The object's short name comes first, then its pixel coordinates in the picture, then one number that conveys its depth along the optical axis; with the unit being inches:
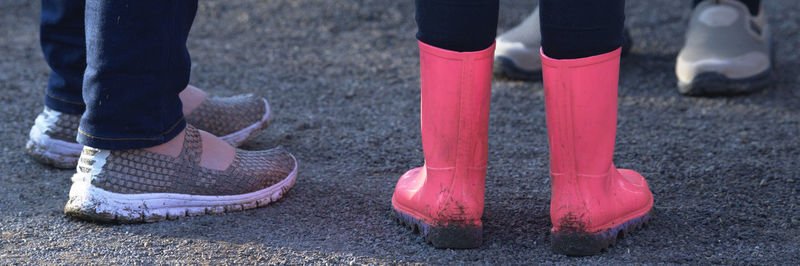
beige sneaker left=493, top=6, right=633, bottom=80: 182.1
